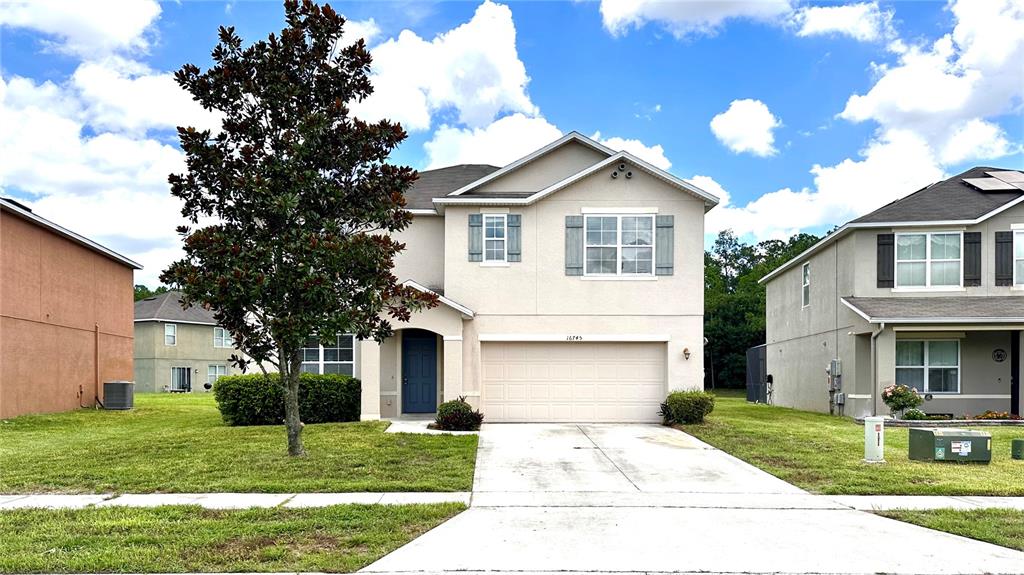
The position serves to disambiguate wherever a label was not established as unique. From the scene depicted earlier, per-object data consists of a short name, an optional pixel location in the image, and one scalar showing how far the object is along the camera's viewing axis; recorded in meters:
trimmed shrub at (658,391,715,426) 17.23
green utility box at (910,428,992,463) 12.03
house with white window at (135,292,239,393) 42.81
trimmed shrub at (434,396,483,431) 15.93
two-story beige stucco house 18.30
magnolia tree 11.20
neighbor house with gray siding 19.61
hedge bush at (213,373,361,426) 17.34
